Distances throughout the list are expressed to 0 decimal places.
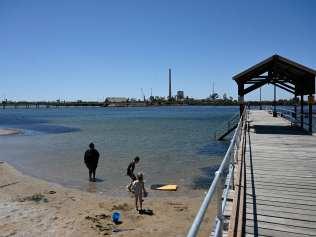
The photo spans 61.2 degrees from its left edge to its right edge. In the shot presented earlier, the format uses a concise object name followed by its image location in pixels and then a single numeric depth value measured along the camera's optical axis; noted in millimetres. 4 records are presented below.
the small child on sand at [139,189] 8367
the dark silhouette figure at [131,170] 9103
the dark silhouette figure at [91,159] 12153
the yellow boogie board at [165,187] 10801
